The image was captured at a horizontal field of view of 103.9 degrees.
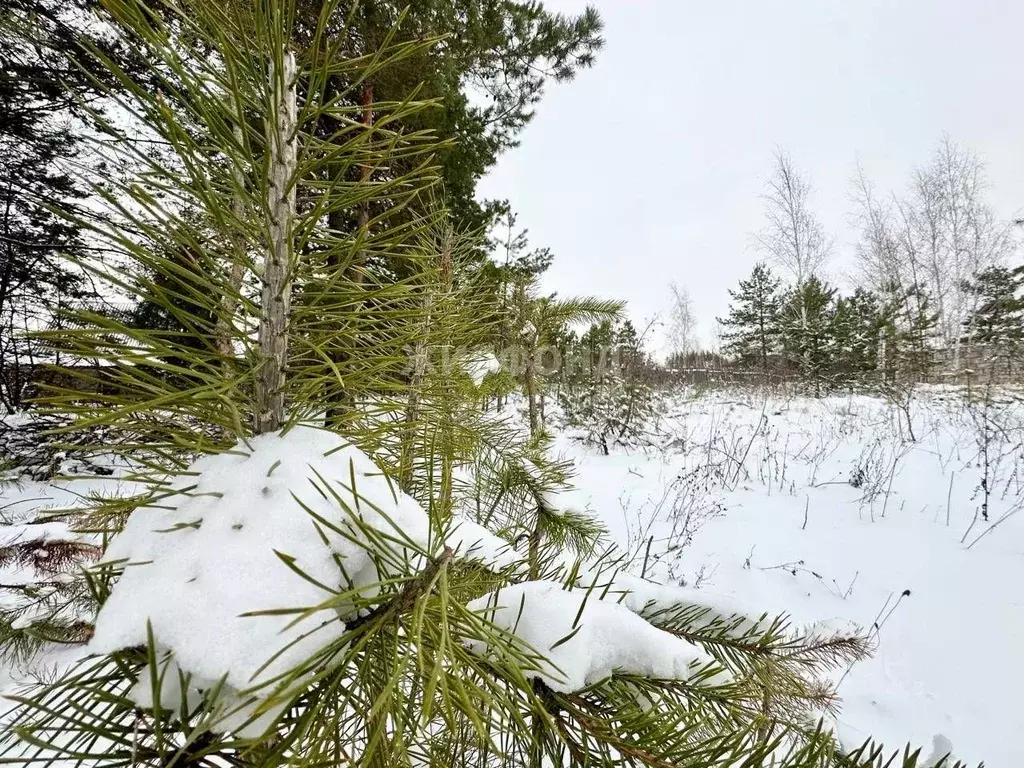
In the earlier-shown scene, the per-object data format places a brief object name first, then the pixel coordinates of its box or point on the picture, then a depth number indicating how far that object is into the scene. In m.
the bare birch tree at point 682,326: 27.06
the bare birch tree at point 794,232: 14.97
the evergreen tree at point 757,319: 20.54
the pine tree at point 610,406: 7.46
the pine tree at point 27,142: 2.75
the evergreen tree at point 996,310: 13.51
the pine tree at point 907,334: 12.78
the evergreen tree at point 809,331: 14.51
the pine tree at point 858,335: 14.76
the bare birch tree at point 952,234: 13.58
